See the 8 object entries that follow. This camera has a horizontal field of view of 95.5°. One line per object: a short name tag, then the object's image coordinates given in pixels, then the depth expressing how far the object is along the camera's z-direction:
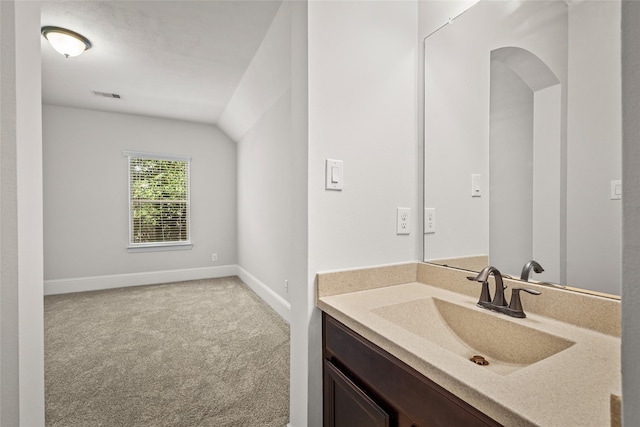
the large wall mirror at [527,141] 0.92
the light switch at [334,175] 1.26
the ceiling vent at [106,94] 3.63
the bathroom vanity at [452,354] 0.59
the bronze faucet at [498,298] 1.01
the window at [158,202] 4.52
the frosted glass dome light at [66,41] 2.36
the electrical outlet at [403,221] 1.47
